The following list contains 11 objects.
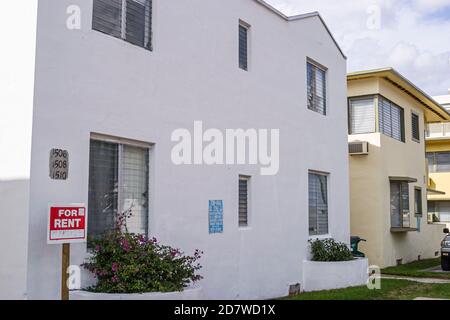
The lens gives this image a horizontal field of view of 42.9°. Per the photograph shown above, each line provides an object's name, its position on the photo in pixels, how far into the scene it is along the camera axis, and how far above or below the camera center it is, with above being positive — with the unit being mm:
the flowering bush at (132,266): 7234 -561
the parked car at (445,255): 17484 -968
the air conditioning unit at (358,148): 18172 +2393
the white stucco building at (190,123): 7105 +1539
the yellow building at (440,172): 30359 +2764
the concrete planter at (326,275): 12516 -1146
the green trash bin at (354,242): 16062 -534
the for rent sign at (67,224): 6148 -19
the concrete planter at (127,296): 6973 -903
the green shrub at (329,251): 12820 -626
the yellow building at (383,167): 18125 +1888
